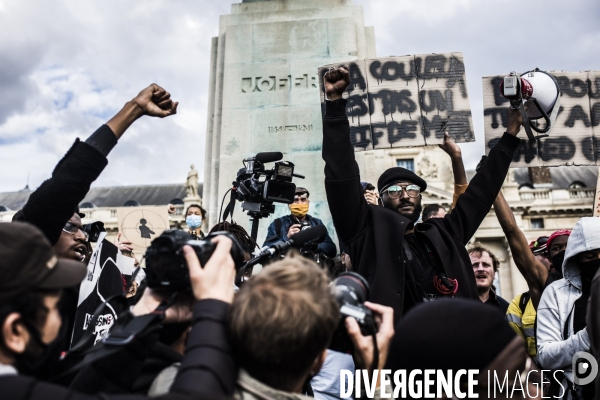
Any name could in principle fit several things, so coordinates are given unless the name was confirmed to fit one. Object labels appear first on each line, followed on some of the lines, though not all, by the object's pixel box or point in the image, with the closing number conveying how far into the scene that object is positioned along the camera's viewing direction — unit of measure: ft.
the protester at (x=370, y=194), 15.55
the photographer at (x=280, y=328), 4.36
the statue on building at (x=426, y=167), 137.80
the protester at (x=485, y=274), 13.97
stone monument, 19.29
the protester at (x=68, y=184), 6.63
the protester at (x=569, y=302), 9.51
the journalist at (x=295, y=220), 14.76
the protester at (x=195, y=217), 16.07
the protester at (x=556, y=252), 12.37
